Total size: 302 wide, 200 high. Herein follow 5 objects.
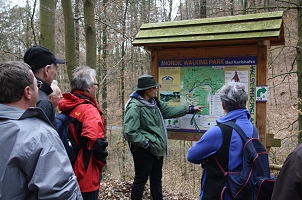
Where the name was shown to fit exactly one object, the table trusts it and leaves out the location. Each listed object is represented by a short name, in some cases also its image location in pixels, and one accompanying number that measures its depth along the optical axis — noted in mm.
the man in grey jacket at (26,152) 1472
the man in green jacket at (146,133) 3684
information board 3699
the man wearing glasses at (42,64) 2514
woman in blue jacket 2404
